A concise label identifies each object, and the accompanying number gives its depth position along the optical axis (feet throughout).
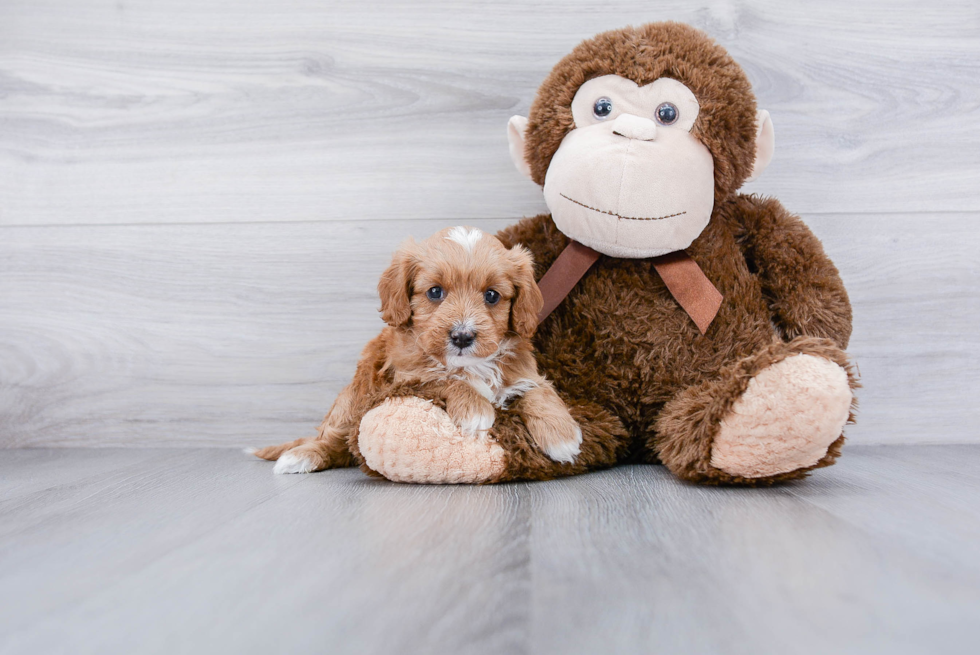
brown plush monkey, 3.46
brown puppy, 3.44
